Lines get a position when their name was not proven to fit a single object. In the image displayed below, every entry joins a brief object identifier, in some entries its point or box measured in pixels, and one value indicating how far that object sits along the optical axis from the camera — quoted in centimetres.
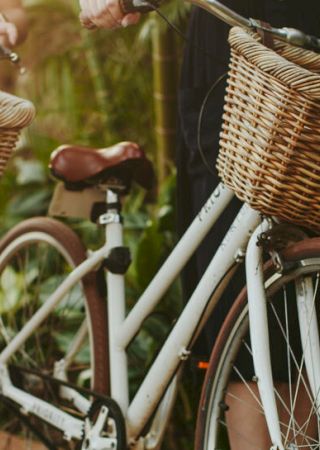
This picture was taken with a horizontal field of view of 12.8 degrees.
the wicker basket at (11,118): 351
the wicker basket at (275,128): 287
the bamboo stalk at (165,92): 617
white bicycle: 336
